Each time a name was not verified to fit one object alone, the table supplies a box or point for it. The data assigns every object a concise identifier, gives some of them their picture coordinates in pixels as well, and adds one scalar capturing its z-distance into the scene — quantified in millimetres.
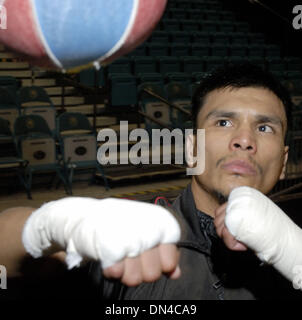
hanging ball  707
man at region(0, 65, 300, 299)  1383
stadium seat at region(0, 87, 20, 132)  5500
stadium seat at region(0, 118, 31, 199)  4953
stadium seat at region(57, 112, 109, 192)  5211
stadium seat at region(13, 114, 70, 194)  5047
